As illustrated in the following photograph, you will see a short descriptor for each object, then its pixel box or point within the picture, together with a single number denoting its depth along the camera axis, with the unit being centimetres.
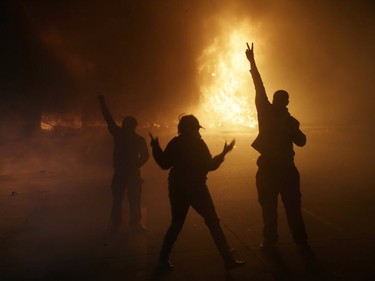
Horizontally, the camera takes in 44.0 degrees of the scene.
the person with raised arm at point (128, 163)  656
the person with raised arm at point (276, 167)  506
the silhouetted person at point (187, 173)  455
